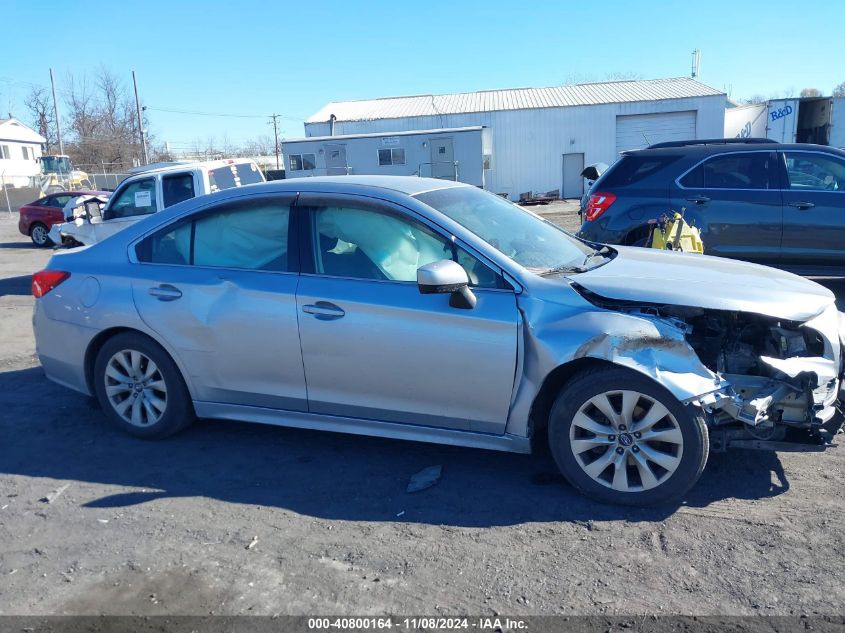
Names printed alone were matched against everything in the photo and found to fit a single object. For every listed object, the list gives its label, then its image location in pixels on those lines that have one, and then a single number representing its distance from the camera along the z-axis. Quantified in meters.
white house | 55.24
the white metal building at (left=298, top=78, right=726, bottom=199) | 33.47
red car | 20.50
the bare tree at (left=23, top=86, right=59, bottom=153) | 69.06
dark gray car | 7.71
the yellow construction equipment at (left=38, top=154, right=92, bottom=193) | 42.12
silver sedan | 3.59
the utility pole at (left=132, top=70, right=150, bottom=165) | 49.19
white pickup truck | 10.73
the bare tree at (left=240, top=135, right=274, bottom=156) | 100.54
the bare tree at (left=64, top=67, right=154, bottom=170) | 63.53
